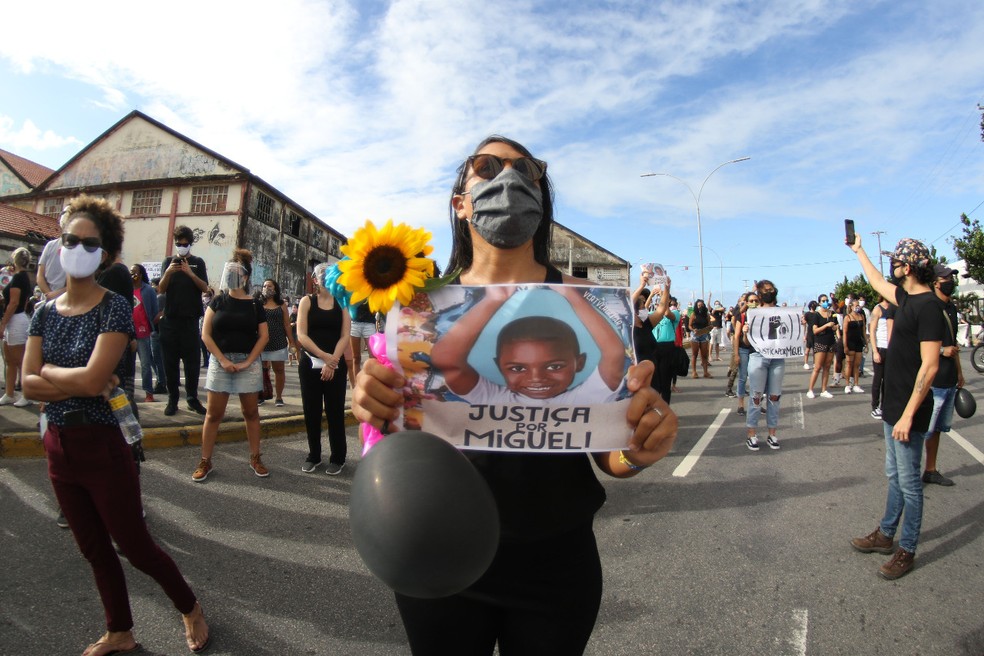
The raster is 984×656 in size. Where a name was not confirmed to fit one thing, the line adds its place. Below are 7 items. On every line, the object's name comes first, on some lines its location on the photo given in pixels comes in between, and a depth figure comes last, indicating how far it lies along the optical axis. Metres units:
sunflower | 1.42
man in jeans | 3.56
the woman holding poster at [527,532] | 1.38
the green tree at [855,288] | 51.97
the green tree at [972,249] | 26.06
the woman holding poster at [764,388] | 6.77
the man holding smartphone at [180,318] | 6.86
